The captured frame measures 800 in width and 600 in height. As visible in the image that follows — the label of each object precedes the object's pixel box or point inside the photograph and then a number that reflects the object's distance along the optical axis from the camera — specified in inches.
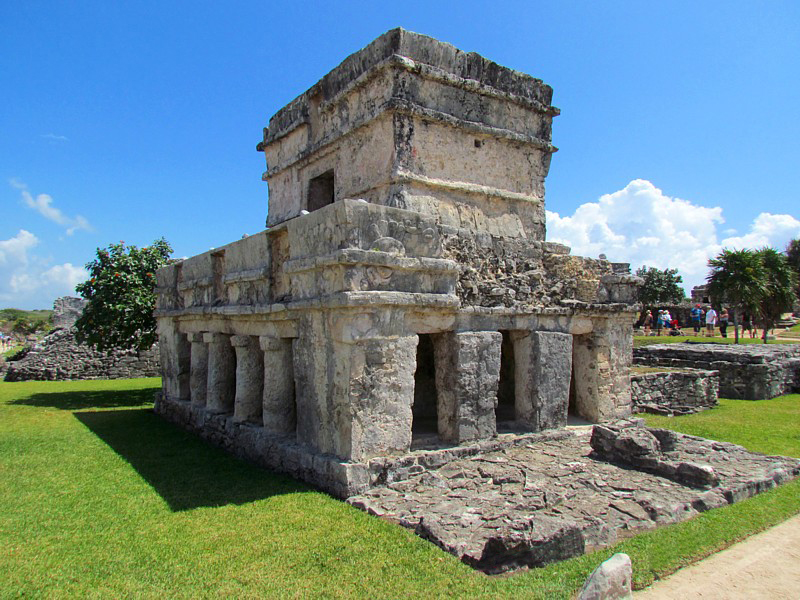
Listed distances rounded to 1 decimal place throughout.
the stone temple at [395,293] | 235.9
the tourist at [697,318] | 1043.7
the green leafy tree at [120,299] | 527.2
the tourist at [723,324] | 954.1
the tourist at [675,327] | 984.3
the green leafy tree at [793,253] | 1386.8
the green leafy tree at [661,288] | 1412.4
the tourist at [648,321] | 1144.8
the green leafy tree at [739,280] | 818.2
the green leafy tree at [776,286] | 883.4
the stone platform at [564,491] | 178.4
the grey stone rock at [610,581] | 139.4
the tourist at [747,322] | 996.1
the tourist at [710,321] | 1011.9
